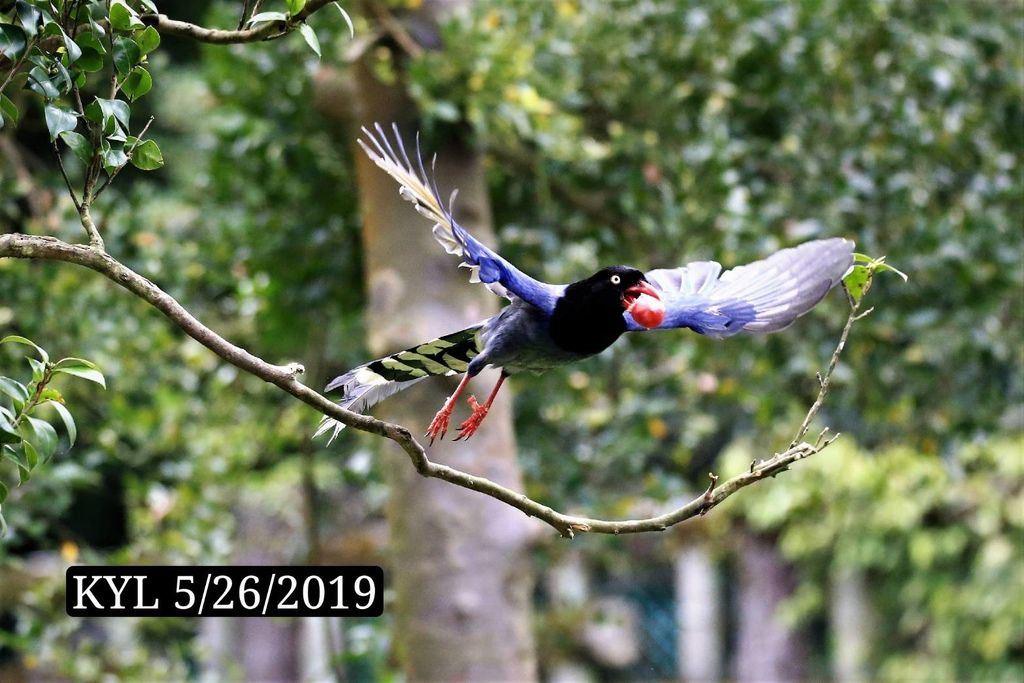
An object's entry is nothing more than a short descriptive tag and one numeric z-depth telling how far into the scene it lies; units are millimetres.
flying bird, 11260
